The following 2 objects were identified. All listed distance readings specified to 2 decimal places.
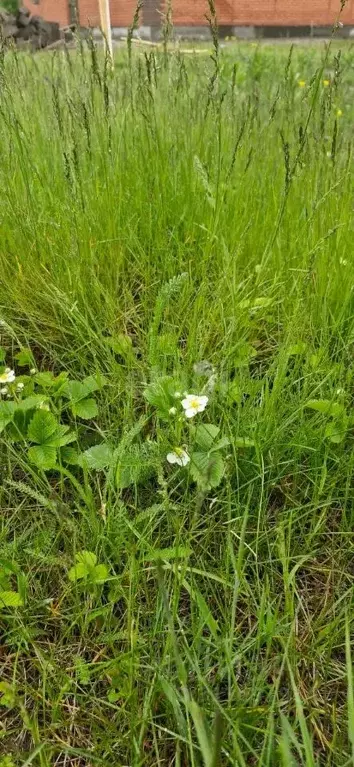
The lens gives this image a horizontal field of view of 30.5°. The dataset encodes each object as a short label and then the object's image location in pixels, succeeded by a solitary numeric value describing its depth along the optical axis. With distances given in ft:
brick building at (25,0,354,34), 59.57
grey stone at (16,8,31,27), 54.44
